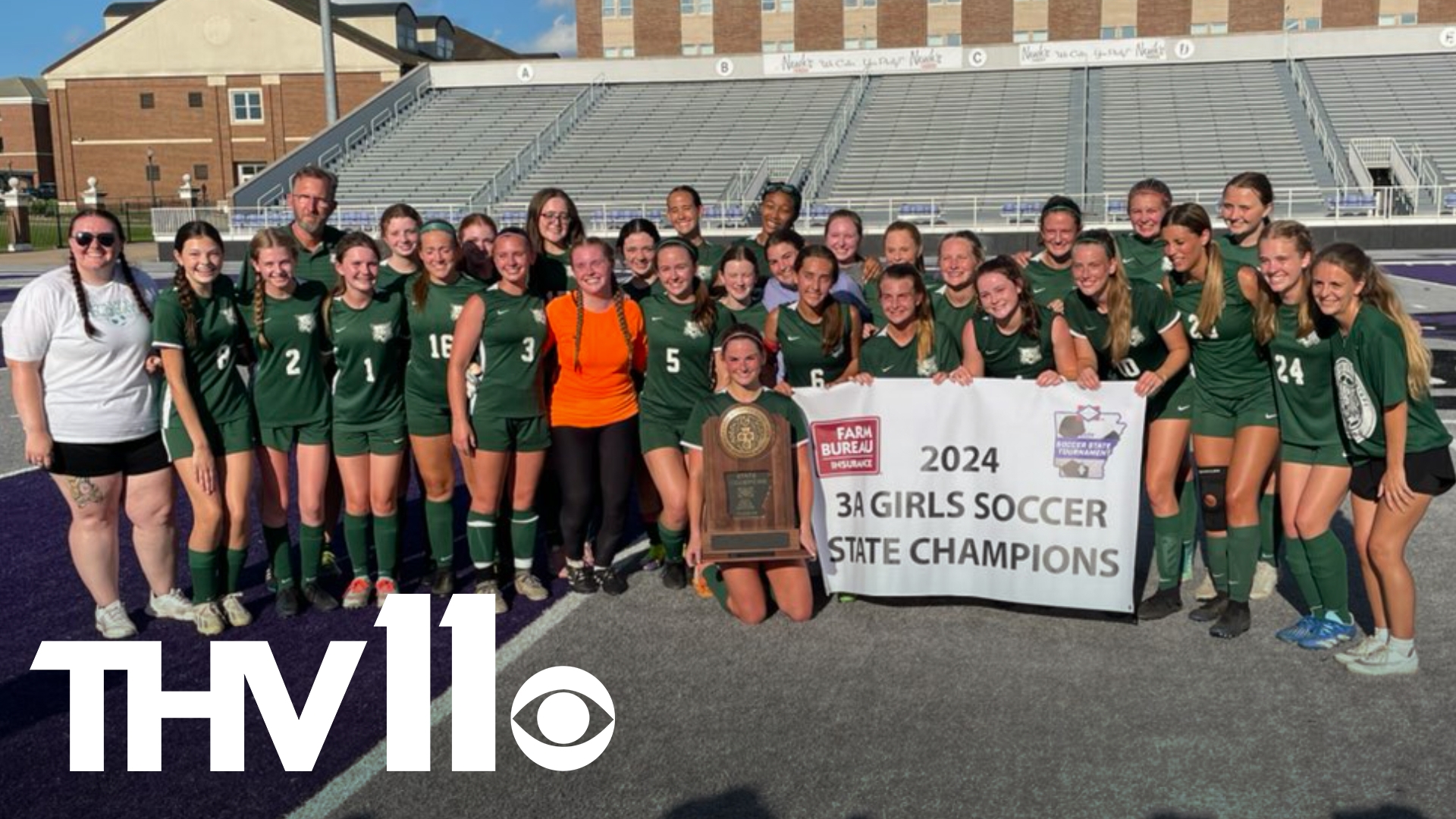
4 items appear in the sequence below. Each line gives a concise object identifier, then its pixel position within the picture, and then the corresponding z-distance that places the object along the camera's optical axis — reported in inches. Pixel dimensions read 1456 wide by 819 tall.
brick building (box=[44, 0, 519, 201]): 2326.5
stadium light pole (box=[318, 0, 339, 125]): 1220.5
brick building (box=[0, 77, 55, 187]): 2906.0
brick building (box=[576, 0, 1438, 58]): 1937.7
